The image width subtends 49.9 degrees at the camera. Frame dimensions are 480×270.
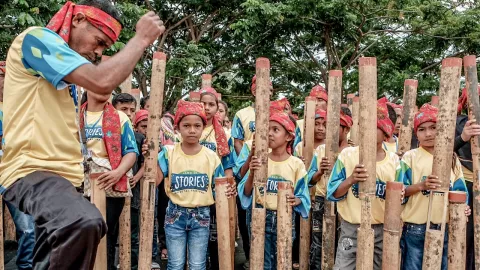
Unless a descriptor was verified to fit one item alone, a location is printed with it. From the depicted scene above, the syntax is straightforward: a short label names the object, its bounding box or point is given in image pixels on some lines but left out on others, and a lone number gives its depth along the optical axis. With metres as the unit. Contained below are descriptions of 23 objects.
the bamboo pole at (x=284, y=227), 3.49
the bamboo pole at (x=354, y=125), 5.02
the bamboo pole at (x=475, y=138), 3.47
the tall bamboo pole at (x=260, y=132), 3.58
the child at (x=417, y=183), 3.87
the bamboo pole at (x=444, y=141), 3.24
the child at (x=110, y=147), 3.91
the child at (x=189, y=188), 4.07
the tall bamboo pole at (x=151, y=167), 3.63
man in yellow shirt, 2.11
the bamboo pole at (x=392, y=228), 3.25
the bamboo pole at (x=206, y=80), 6.59
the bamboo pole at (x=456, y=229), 3.32
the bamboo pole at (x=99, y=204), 3.29
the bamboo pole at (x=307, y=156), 4.36
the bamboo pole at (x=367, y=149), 3.22
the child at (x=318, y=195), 4.62
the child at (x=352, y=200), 3.93
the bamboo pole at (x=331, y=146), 4.02
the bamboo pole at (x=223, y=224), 3.65
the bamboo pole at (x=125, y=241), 3.87
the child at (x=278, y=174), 4.23
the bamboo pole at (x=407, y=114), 4.38
